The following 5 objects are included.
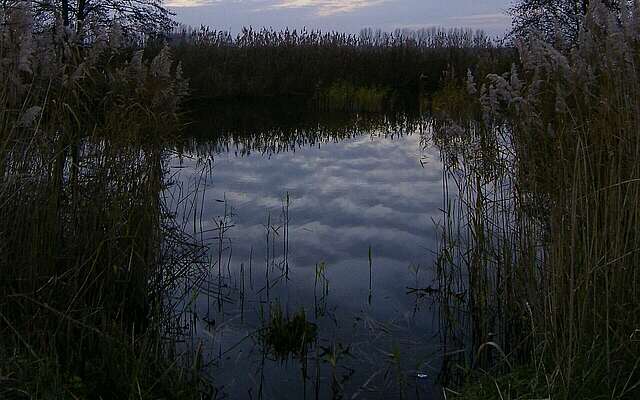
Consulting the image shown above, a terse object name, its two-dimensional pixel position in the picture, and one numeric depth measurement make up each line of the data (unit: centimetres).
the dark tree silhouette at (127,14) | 1205
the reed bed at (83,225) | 317
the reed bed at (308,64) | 1895
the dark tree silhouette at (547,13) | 1773
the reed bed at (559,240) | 275
